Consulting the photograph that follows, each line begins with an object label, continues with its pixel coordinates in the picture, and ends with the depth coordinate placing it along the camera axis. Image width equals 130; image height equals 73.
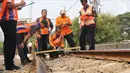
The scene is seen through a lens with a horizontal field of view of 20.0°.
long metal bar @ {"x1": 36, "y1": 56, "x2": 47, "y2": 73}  5.06
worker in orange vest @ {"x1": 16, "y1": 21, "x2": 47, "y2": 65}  9.29
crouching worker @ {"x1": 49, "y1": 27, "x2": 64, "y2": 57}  13.67
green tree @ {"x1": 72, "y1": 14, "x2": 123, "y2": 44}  59.03
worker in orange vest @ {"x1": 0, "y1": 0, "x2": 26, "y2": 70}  6.61
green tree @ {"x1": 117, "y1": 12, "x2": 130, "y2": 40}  73.88
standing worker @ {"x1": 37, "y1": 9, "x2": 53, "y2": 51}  12.16
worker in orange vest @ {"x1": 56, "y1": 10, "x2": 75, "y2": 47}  13.34
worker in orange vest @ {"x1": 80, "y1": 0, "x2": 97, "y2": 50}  11.38
